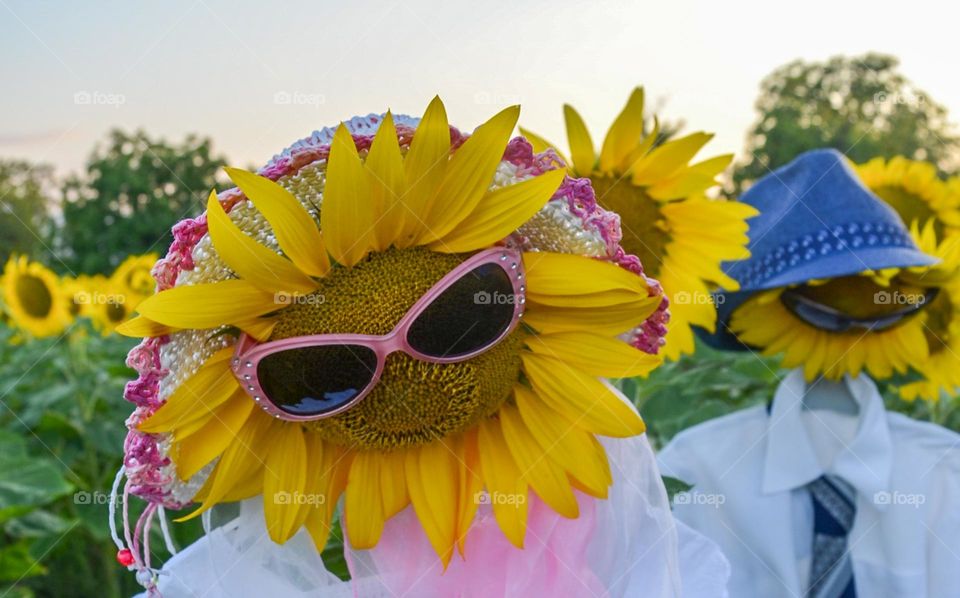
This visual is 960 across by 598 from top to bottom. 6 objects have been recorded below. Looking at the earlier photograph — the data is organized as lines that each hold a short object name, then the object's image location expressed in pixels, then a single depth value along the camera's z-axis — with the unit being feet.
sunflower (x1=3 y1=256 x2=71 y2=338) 10.25
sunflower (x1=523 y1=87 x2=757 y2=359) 4.42
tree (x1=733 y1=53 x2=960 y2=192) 54.34
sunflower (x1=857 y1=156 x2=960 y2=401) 5.29
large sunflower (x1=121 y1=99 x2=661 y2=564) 2.33
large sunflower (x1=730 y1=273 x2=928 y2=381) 4.97
